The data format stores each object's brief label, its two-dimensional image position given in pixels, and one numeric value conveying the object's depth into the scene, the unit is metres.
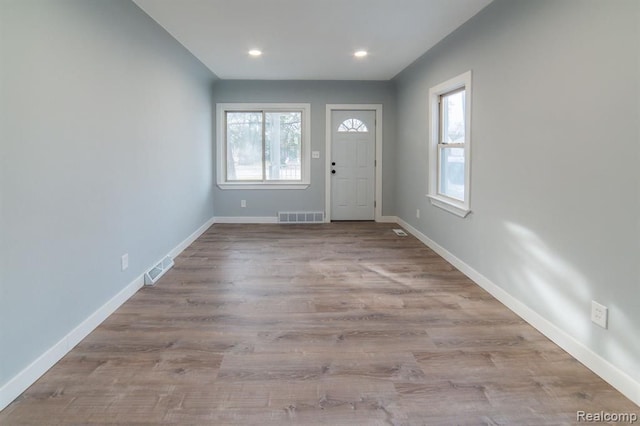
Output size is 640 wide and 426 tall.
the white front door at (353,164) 6.98
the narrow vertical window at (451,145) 3.96
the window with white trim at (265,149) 6.92
